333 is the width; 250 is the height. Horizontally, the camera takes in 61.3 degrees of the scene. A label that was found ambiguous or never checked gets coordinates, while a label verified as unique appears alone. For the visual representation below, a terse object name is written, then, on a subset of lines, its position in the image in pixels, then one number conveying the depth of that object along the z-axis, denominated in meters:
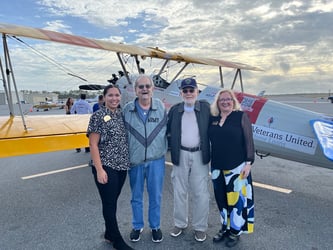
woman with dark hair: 2.53
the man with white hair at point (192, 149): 2.84
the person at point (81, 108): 8.59
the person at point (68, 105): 11.08
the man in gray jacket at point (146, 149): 2.73
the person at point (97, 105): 7.11
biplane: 3.65
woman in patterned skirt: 2.71
